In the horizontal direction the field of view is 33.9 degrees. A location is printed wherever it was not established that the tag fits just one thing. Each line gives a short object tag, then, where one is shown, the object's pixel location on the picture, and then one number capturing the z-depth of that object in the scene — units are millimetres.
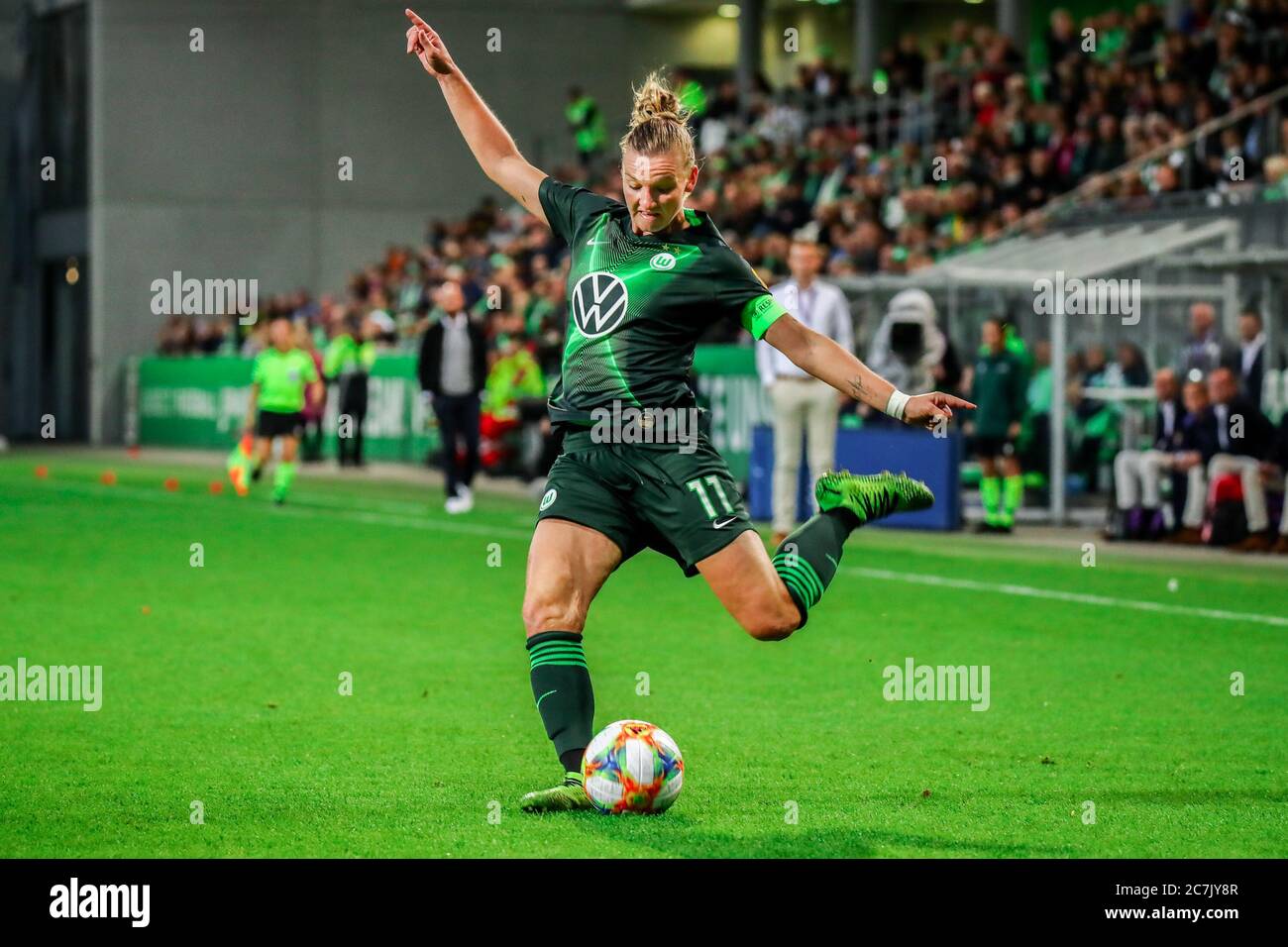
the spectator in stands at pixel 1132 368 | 20344
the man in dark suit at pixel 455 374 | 21688
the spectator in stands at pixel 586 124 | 39438
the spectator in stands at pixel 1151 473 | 18172
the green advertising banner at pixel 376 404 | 23438
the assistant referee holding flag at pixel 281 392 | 22672
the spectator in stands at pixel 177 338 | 41562
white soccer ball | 6965
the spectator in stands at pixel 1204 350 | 18828
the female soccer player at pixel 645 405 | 7051
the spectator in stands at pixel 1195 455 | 17453
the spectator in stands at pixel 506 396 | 27000
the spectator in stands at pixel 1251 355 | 18219
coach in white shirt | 17406
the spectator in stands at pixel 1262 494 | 17156
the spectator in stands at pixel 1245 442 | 17188
